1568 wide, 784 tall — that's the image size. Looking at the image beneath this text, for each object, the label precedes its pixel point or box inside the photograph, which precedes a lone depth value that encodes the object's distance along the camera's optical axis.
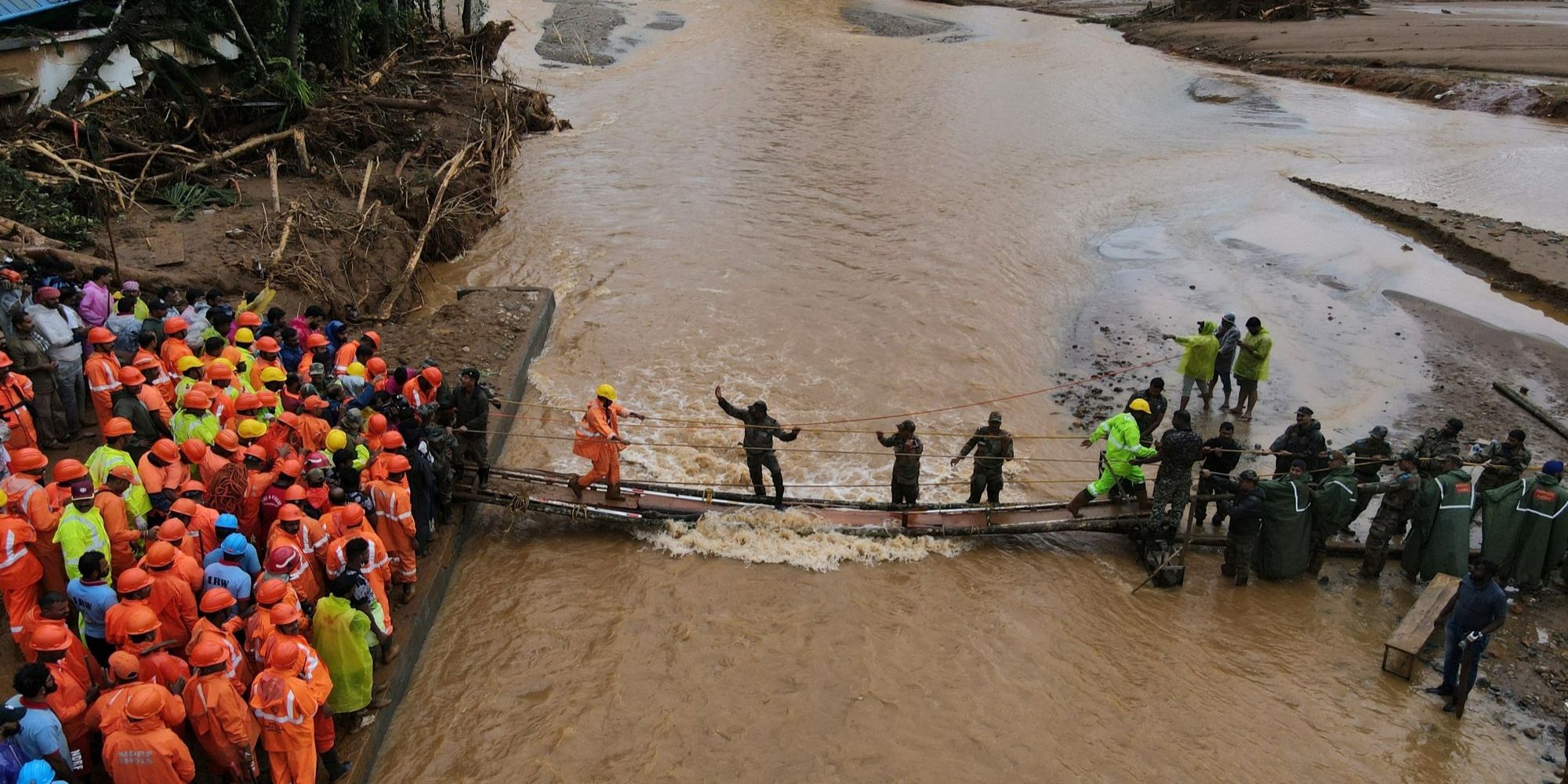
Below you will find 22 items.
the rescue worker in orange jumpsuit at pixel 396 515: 7.94
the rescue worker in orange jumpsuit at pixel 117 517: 6.89
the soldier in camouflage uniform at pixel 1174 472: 9.49
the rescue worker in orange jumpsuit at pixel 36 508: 6.75
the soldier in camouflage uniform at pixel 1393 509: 9.63
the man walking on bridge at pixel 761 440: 10.03
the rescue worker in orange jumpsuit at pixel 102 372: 8.66
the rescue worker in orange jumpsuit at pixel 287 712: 5.88
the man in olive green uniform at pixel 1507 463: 9.74
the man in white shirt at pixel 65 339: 9.18
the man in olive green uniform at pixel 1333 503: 9.57
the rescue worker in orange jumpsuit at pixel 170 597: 6.23
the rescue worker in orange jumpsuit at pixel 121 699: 5.46
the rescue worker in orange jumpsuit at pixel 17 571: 6.45
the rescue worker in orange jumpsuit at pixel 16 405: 8.24
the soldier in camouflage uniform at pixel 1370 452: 10.24
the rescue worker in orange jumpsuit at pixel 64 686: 5.63
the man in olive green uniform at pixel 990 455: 10.26
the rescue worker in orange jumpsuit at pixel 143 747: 5.41
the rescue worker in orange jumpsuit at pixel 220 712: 5.76
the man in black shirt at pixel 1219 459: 10.00
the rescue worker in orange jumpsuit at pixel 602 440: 9.58
